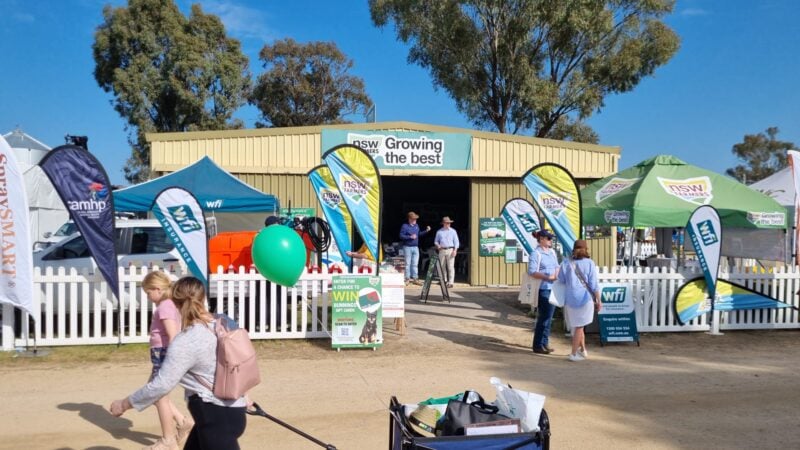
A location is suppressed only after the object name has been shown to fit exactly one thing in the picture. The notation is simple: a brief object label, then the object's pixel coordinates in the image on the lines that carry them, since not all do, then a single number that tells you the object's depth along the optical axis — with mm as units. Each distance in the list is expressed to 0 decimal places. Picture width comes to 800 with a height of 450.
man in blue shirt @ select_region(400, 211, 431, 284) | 14875
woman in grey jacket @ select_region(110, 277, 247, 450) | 3217
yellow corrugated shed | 14906
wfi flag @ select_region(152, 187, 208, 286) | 8164
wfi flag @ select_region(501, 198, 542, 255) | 11047
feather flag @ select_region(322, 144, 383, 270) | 8664
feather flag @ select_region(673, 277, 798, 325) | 9742
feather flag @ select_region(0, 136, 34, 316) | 7504
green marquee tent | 10609
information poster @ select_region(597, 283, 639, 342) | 9070
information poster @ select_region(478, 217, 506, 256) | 16078
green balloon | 7047
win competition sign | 8273
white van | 9641
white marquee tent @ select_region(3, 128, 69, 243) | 18859
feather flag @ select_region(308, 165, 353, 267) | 9234
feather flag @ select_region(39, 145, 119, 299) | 7547
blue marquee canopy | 10203
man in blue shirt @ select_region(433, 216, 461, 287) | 14062
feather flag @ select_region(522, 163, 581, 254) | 9680
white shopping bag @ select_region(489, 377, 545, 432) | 3137
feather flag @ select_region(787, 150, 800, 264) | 10016
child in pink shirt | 4262
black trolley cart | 2939
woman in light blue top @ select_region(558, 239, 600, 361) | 7824
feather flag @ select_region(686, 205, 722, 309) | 9484
